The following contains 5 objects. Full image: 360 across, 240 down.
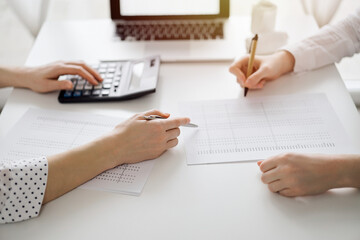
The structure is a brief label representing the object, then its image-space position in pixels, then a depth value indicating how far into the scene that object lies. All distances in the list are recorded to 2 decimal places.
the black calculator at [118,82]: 1.13
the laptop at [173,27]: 1.35
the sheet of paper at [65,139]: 0.90
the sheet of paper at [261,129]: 0.95
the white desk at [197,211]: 0.78
